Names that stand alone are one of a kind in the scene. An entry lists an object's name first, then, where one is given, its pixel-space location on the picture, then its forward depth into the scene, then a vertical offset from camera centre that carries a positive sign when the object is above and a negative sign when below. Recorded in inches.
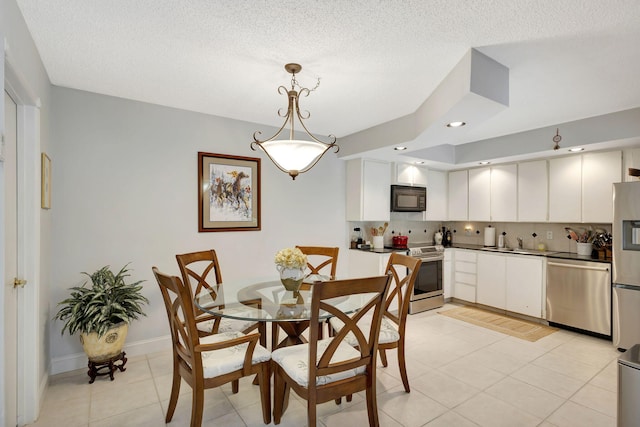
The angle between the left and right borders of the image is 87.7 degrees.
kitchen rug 149.9 -53.5
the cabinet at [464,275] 191.2 -35.6
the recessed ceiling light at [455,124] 109.8 +30.1
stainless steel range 179.6 -37.4
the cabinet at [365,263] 172.7 -26.4
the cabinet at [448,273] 197.6 -35.5
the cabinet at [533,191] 169.9 +12.3
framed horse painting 136.6 +8.6
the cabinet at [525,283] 162.1 -34.6
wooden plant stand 103.6 -50.1
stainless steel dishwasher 140.4 -35.3
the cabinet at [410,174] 191.6 +23.4
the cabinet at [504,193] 182.1 +12.1
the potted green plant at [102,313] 99.9 -31.2
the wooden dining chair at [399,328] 96.0 -34.9
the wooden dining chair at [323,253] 131.3 -15.8
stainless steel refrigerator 126.3 -19.0
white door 72.6 -11.2
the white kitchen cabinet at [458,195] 206.4 +11.7
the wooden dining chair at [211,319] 100.8 -33.2
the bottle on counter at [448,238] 219.8 -16.1
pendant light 90.0 +17.3
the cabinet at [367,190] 177.6 +12.7
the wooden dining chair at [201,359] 70.9 -34.0
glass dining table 80.0 -24.7
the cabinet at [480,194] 194.1 +11.9
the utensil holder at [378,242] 189.3 -16.3
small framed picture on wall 91.2 +8.6
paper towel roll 201.0 -13.3
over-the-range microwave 190.1 +9.0
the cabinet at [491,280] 176.7 -36.1
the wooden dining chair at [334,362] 67.0 -33.6
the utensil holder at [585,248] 158.6 -15.8
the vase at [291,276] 97.7 -18.8
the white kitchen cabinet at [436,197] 207.9 +11.0
